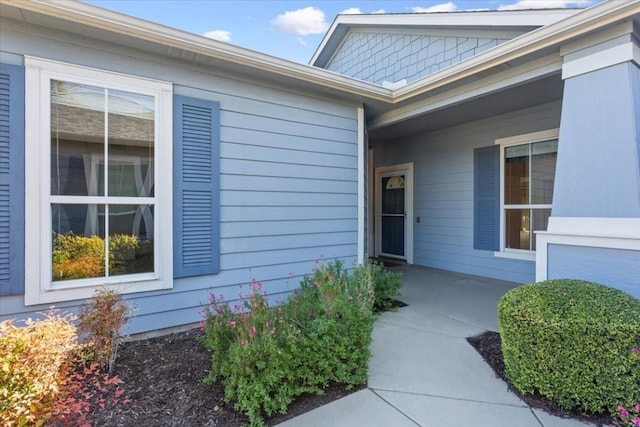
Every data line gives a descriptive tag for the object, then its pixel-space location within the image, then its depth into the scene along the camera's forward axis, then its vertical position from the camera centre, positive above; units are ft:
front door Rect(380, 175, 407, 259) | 24.45 -0.40
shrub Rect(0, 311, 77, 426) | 4.26 -2.36
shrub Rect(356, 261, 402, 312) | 13.84 -3.28
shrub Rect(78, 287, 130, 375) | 8.09 -2.91
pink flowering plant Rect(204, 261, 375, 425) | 6.79 -3.05
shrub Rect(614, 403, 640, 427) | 6.07 -3.90
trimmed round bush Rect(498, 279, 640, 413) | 6.54 -2.78
